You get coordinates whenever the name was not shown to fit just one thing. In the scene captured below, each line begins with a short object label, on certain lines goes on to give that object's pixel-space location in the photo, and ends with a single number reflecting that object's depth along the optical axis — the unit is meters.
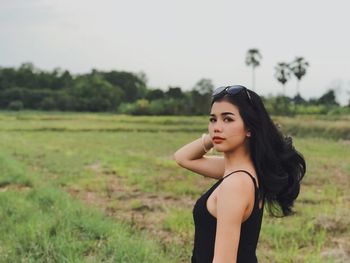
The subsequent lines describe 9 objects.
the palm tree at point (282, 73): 52.11
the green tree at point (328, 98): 52.16
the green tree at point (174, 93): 63.47
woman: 1.71
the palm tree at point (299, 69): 51.34
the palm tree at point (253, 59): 53.62
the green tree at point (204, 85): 62.16
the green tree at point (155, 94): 66.75
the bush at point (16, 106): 58.06
